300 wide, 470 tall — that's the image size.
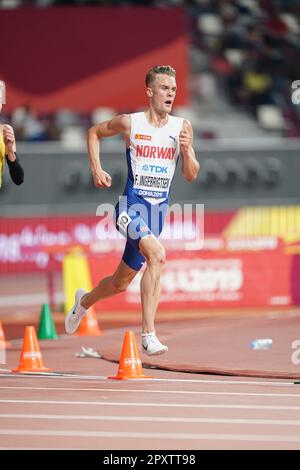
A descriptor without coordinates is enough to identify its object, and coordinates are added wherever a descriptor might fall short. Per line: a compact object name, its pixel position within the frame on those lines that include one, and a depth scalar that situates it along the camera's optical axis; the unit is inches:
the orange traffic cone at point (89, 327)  700.0
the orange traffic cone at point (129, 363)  480.1
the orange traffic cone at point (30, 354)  514.3
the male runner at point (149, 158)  499.8
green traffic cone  686.5
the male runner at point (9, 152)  506.9
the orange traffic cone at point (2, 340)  629.2
